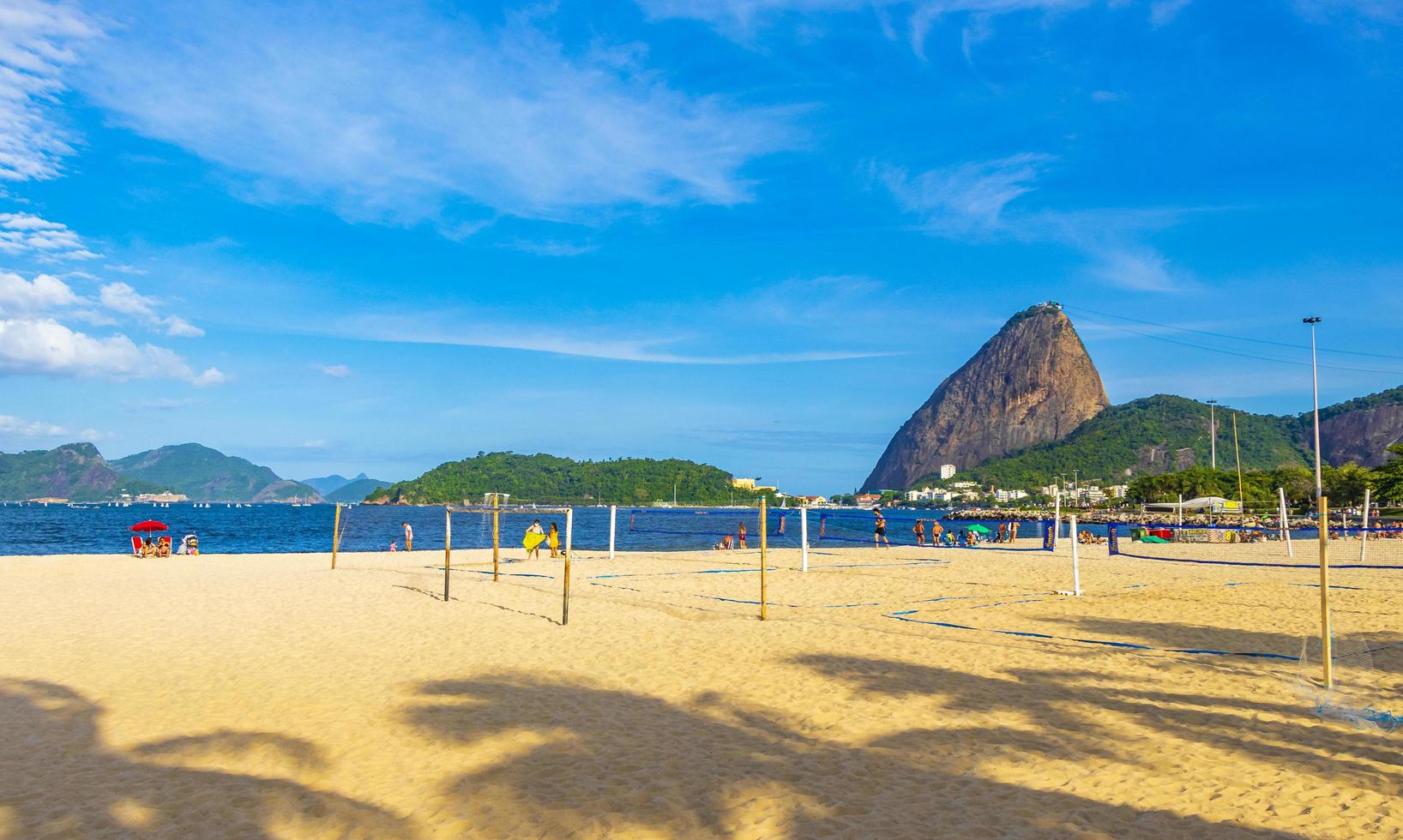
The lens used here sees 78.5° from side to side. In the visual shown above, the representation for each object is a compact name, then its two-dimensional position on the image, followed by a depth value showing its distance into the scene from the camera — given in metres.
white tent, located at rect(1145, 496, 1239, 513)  52.82
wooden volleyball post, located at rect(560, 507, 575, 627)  12.05
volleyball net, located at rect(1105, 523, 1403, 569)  26.53
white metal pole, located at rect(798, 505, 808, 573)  21.16
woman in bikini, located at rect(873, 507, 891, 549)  33.82
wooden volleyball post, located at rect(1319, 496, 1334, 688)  7.63
